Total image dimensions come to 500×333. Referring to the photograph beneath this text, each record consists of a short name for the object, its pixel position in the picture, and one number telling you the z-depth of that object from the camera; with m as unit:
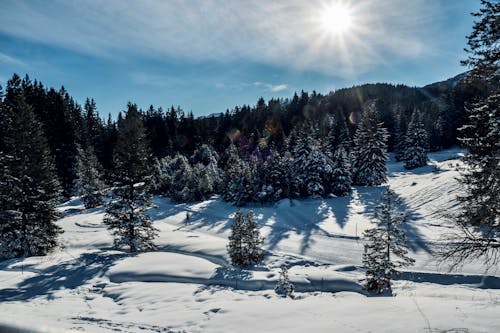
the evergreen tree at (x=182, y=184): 41.59
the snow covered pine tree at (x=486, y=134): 8.65
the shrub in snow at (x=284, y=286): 12.90
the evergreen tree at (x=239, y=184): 37.41
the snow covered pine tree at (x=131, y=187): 19.91
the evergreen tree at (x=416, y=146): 50.12
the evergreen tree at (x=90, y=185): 40.50
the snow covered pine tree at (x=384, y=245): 12.78
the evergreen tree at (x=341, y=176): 36.78
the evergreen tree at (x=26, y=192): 18.70
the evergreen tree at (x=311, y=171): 36.47
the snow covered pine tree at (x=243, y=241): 17.78
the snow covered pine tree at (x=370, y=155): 40.44
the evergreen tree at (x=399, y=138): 62.25
